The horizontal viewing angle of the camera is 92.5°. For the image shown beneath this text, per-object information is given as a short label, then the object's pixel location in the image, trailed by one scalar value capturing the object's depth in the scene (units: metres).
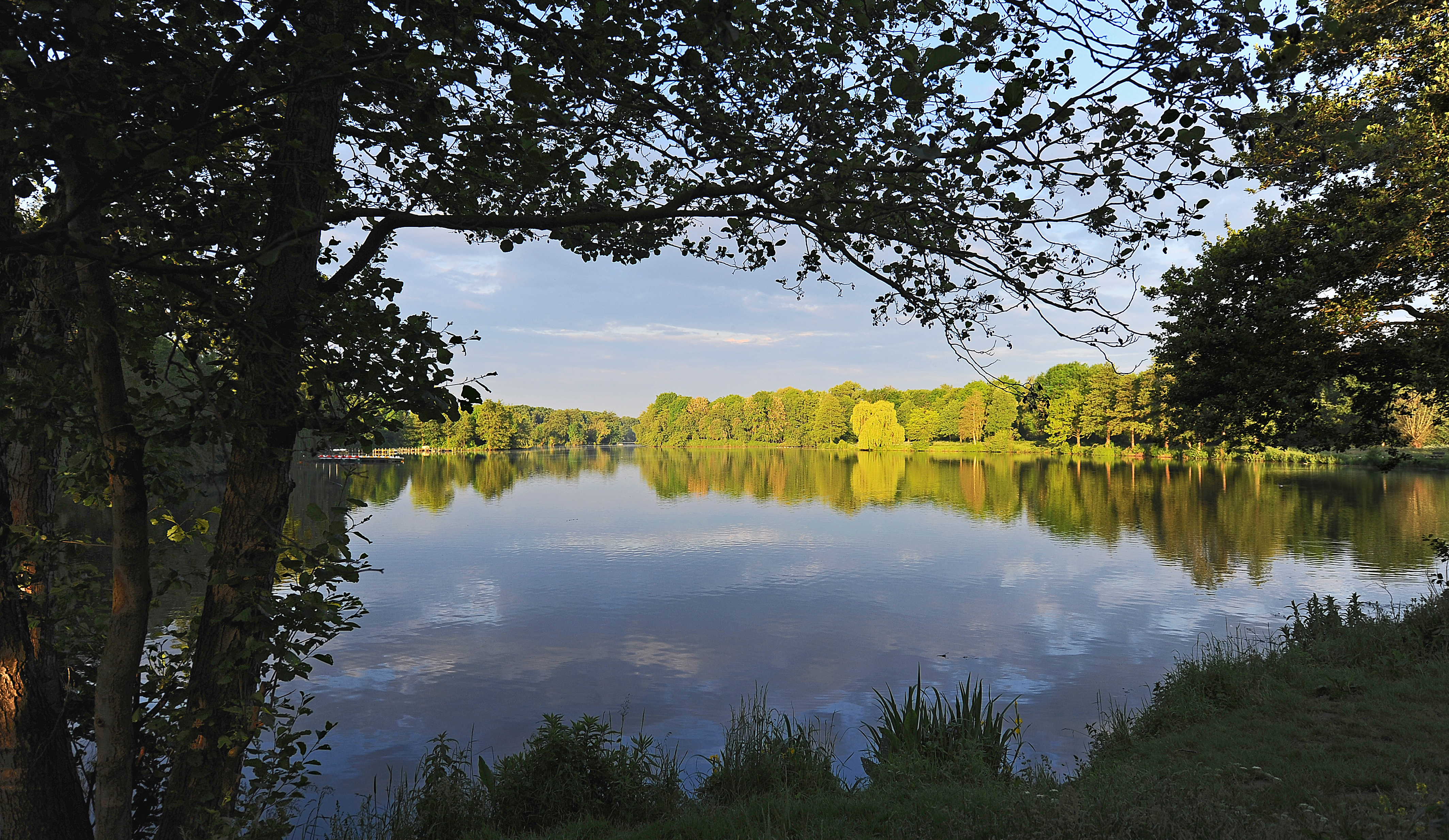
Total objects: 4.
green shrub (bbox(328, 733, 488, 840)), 7.45
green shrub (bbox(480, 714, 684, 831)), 7.60
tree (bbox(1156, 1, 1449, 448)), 11.23
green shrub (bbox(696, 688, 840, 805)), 8.12
